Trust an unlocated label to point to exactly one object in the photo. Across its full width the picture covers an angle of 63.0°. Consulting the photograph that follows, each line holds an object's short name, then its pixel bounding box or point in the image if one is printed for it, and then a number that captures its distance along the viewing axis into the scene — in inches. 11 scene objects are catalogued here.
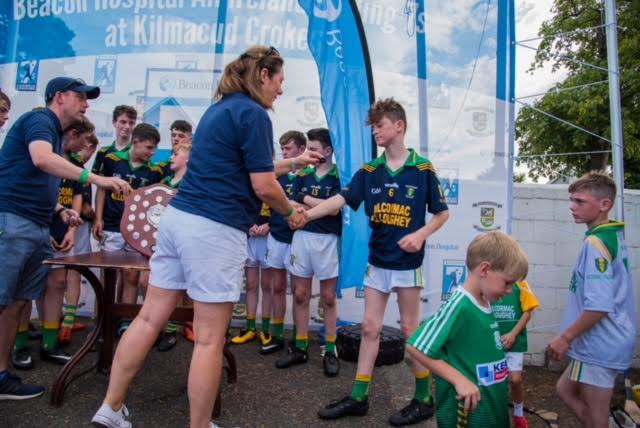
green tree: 542.6
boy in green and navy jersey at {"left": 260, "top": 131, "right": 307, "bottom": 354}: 176.7
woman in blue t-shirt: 91.2
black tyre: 167.7
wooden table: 117.1
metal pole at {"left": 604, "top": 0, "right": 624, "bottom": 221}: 143.9
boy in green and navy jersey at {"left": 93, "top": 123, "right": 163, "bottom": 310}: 175.6
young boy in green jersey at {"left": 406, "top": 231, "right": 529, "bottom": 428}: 73.1
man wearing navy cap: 114.2
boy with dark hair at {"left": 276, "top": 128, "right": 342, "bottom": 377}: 164.1
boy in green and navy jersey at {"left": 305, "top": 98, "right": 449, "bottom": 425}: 124.3
